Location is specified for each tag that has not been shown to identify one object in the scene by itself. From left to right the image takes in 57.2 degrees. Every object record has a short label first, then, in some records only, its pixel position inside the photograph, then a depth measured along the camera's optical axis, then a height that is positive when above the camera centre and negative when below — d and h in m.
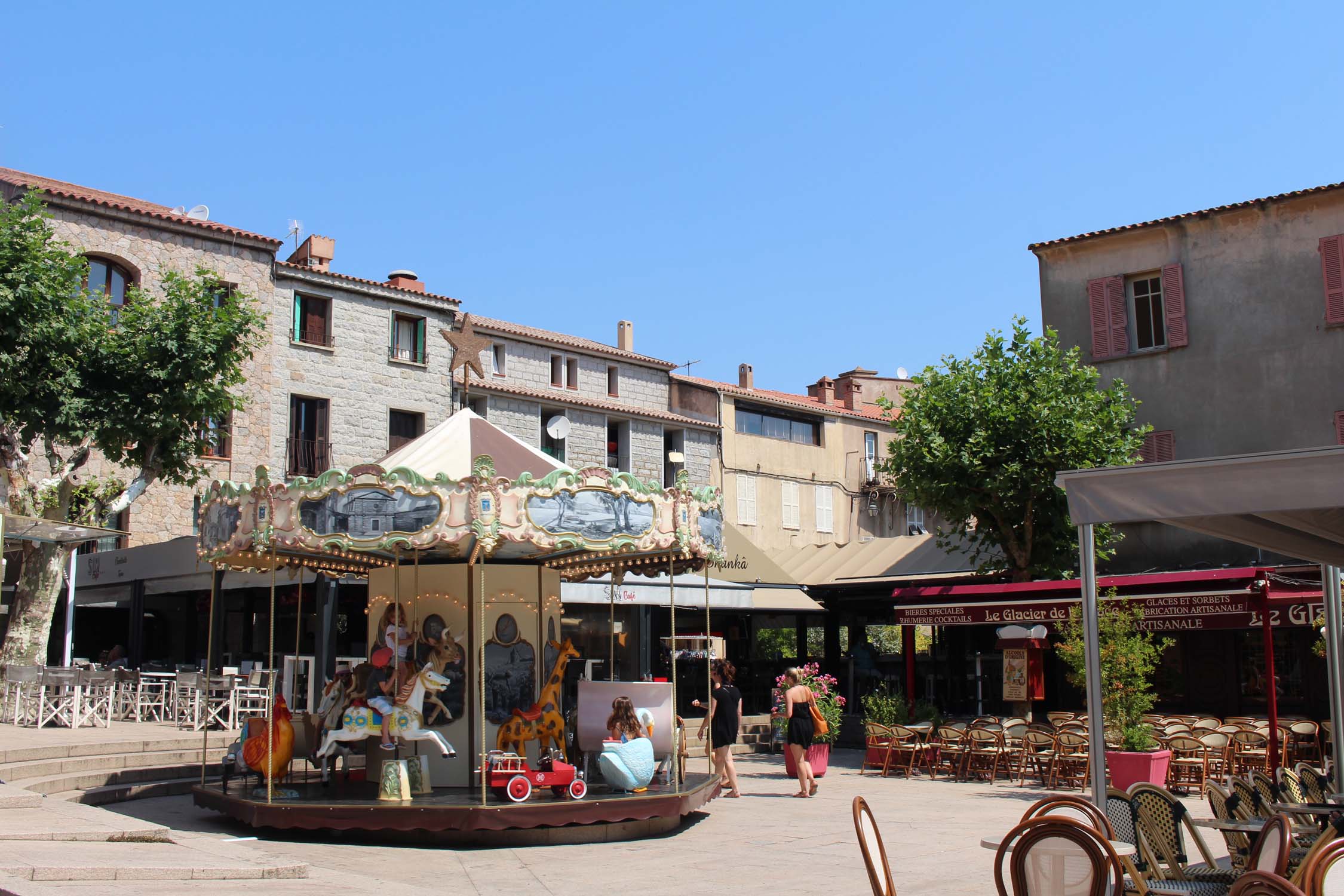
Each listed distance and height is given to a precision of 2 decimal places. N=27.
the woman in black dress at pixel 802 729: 15.31 -1.37
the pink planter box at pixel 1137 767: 13.88 -1.71
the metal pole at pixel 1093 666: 6.56 -0.27
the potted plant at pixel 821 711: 17.53 -1.51
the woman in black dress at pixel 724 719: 14.90 -1.20
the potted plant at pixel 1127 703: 13.98 -1.03
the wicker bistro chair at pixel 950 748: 17.84 -1.91
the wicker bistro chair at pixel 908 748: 18.22 -1.93
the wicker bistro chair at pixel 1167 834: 7.20 -1.30
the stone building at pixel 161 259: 28.00 +8.63
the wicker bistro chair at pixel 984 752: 17.36 -1.91
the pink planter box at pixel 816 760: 17.52 -2.01
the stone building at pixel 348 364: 30.83 +6.70
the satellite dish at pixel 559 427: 25.91 +4.75
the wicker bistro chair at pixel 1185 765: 15.37 -1.88
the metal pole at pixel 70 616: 22.22 +0.17
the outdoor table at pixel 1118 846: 6.33 -1.26
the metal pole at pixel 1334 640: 9.46 -0.21
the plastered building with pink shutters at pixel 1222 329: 22.41 +5.38
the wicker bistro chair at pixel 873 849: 5.79 -1.10
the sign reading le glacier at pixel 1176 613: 15.86 +0.02
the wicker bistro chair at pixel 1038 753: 16.52 -1.85
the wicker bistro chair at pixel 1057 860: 5.72 -1.14
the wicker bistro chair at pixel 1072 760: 16.06 -1.91
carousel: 11.60 -0.27
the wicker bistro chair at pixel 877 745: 18.66 -1.96
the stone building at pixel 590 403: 34.72 +6.21
